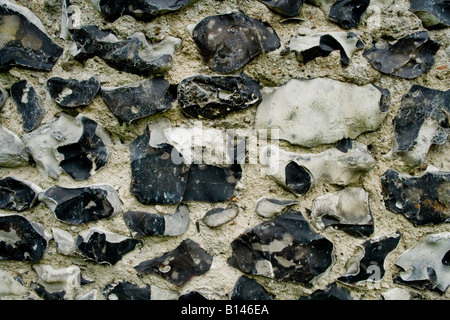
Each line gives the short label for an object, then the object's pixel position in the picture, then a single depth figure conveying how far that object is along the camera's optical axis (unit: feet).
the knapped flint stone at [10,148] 1.94
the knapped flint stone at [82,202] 1.93
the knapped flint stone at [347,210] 1.93
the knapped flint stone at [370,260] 1.94
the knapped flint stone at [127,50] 1.82
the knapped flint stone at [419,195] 1.89
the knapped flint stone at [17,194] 1.97
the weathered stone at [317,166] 1.88
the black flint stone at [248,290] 1.99
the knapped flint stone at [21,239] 2.00
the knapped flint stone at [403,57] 1.83
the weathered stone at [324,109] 1.85
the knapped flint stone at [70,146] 1.91
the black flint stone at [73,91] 1.88
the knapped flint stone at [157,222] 1.95
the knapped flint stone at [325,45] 1.81
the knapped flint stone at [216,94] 1.83
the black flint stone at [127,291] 2.05
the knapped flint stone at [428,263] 1.94
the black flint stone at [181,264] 2.00
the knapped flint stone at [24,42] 1.84
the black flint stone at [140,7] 1.78
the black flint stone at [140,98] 1.86
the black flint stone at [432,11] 1.78
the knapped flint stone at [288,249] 1.91
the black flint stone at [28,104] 1.92
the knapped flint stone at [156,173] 1.90
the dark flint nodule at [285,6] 1.80
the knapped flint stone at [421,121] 1.86
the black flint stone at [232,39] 1.78
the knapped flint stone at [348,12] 1.82
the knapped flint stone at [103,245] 1.97
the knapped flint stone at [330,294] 1.98
